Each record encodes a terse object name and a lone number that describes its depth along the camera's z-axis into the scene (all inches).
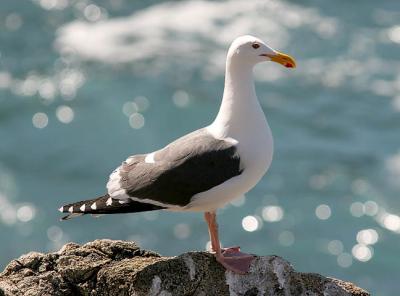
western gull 629.6
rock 577.6
